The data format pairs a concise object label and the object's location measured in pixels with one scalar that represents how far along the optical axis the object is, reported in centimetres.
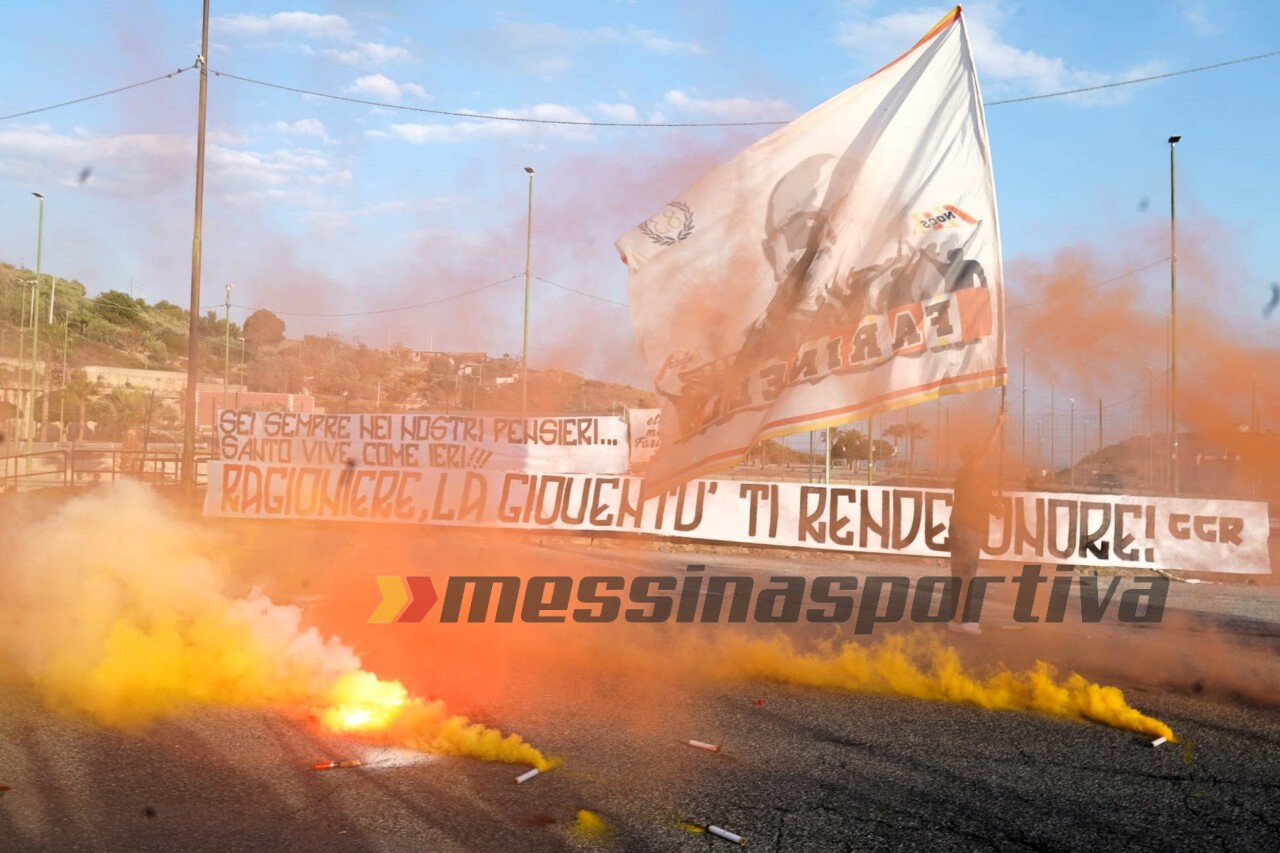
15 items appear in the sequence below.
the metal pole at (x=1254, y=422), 1320
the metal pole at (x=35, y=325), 3000
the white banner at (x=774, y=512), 1434
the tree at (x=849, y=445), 3490
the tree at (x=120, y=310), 8650
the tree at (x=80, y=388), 5431
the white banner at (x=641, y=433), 2295
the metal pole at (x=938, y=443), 2050
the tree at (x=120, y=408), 5059
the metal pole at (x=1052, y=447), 1837
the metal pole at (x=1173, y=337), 1447
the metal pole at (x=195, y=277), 1831
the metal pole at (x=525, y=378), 2334
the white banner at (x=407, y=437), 2112
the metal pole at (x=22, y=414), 3952
